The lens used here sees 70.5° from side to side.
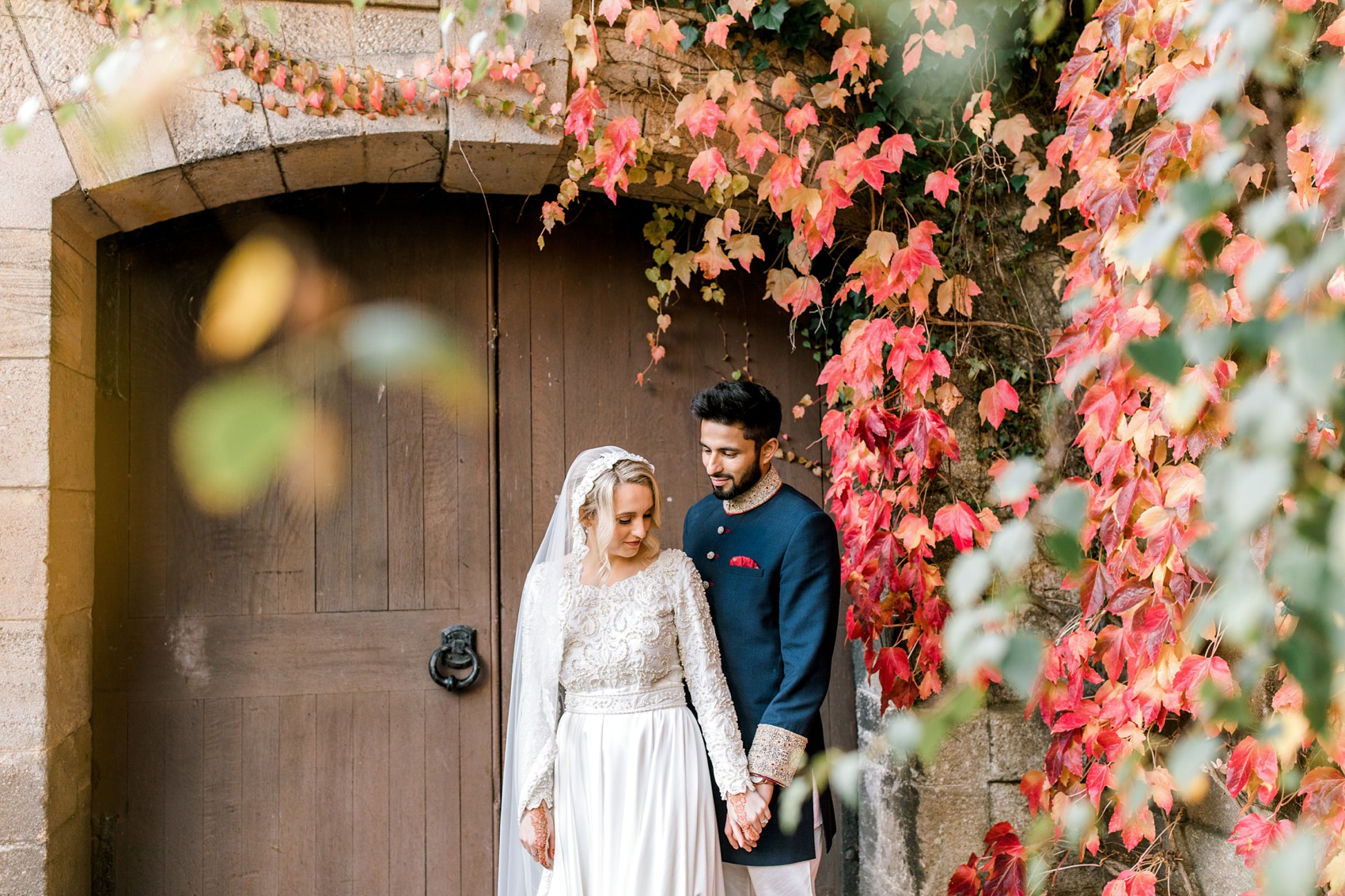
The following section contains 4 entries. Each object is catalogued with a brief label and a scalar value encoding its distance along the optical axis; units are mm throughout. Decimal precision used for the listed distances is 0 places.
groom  2088
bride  2039
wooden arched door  2572
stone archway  2174
